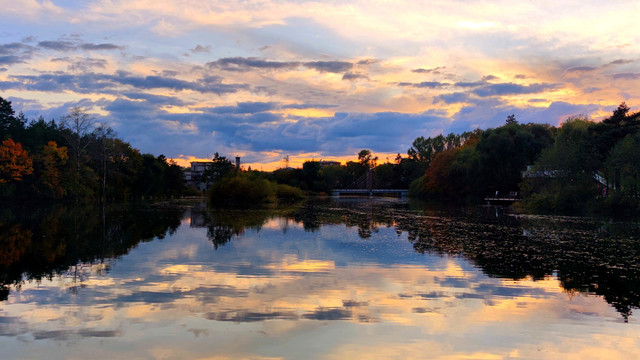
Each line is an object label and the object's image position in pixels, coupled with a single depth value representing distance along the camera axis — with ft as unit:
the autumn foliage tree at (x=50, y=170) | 209.37
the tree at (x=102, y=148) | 241.96
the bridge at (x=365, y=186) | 515.91
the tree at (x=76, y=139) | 225.97
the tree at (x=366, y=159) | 636.69
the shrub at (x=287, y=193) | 288.71
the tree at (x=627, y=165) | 145.07
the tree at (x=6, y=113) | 233.96
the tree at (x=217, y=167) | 371.35
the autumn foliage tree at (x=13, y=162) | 198.90
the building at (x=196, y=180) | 557.87
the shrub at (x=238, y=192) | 223.10
